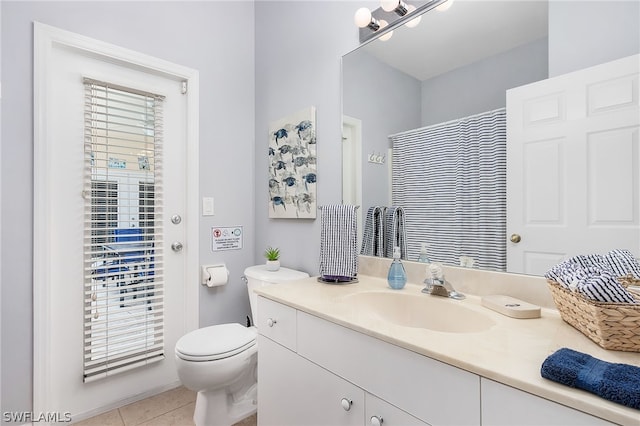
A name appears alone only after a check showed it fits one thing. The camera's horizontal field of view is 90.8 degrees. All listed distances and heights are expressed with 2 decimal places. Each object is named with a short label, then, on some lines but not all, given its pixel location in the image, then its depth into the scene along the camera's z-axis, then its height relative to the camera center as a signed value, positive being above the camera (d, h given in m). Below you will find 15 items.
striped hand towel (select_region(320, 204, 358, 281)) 1.46 -0.14
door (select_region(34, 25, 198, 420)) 1.55 -0.01
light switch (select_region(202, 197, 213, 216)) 2.07 +0.04
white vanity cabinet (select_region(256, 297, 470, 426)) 0.72 -0.47
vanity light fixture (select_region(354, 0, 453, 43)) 1.39 +0.90
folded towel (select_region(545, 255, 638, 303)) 0.68 -0.16
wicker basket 0.66 -0.24
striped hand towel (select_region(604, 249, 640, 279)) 0.81 -0.13
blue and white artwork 1.85 +0.29
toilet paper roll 2.03 -0.41
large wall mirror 0.88 +0.48
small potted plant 1.92 -0.29
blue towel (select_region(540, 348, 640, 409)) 0.50 -0.28
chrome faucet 1.17 -0.28
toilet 1.45 -0.72
